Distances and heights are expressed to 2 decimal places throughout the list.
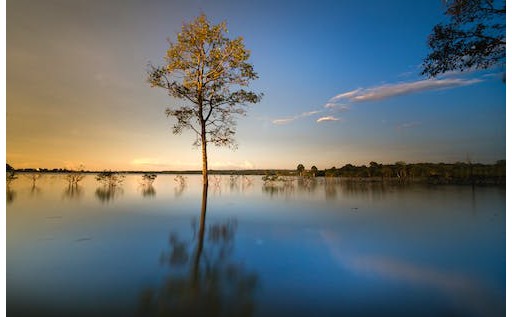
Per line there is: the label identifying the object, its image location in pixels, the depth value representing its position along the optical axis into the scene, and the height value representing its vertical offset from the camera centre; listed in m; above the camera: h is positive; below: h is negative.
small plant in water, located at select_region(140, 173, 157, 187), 17.19 -0.78
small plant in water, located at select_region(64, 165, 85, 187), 15.54 -0.68
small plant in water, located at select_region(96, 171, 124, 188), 14.48 -0.65
